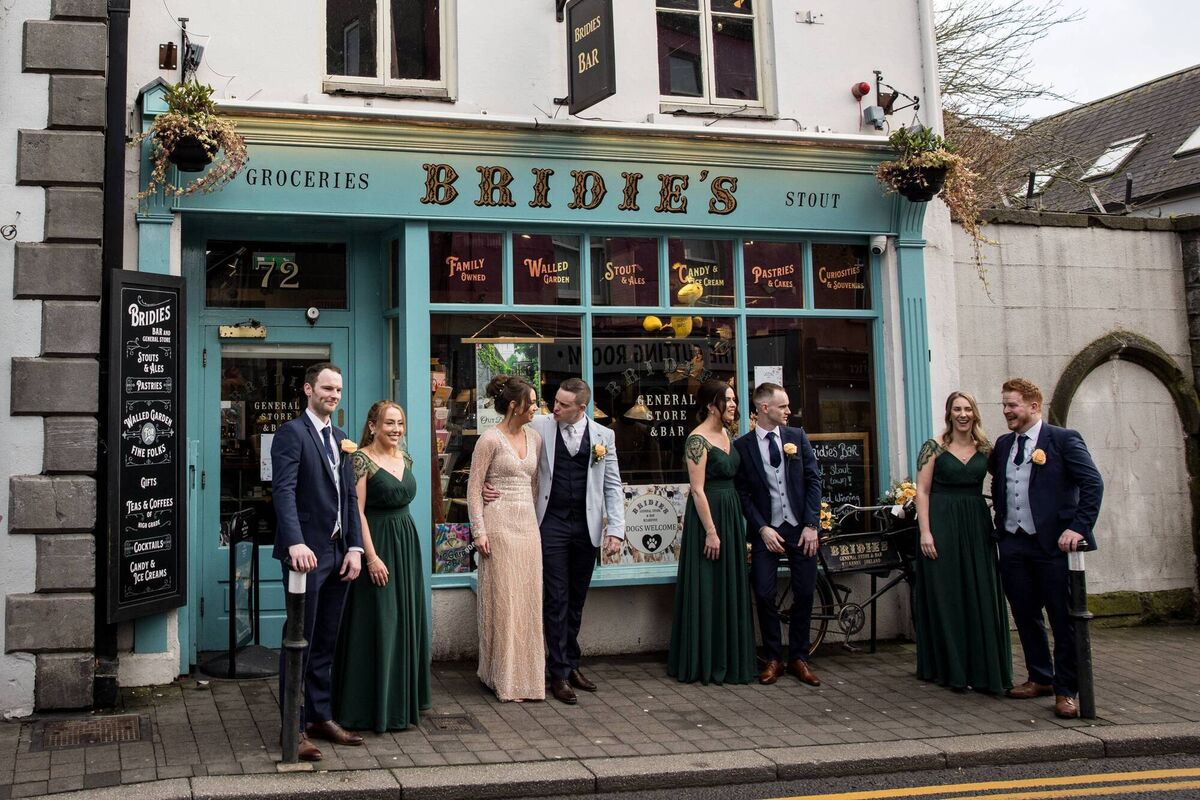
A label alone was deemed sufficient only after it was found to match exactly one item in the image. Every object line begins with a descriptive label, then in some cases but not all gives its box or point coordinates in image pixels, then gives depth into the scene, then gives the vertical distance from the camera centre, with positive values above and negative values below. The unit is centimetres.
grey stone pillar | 699 +81
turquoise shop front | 837 +144
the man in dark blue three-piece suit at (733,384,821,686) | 809 -31
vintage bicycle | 869 -71
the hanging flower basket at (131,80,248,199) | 745 +227
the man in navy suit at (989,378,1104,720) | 725 -36
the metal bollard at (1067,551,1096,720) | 699 -104
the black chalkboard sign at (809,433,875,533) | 952 +3
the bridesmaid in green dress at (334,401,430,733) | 657 -70
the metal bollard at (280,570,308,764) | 582 -93
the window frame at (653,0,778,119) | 942 +327
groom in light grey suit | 763 -23
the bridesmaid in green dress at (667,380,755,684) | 803 -69
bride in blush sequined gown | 735 -47
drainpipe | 715 +158
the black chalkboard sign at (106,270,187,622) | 714 +28
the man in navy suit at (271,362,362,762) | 612 -18
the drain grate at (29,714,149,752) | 629 -135
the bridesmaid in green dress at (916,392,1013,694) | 780 -67
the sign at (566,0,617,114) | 824 +308
